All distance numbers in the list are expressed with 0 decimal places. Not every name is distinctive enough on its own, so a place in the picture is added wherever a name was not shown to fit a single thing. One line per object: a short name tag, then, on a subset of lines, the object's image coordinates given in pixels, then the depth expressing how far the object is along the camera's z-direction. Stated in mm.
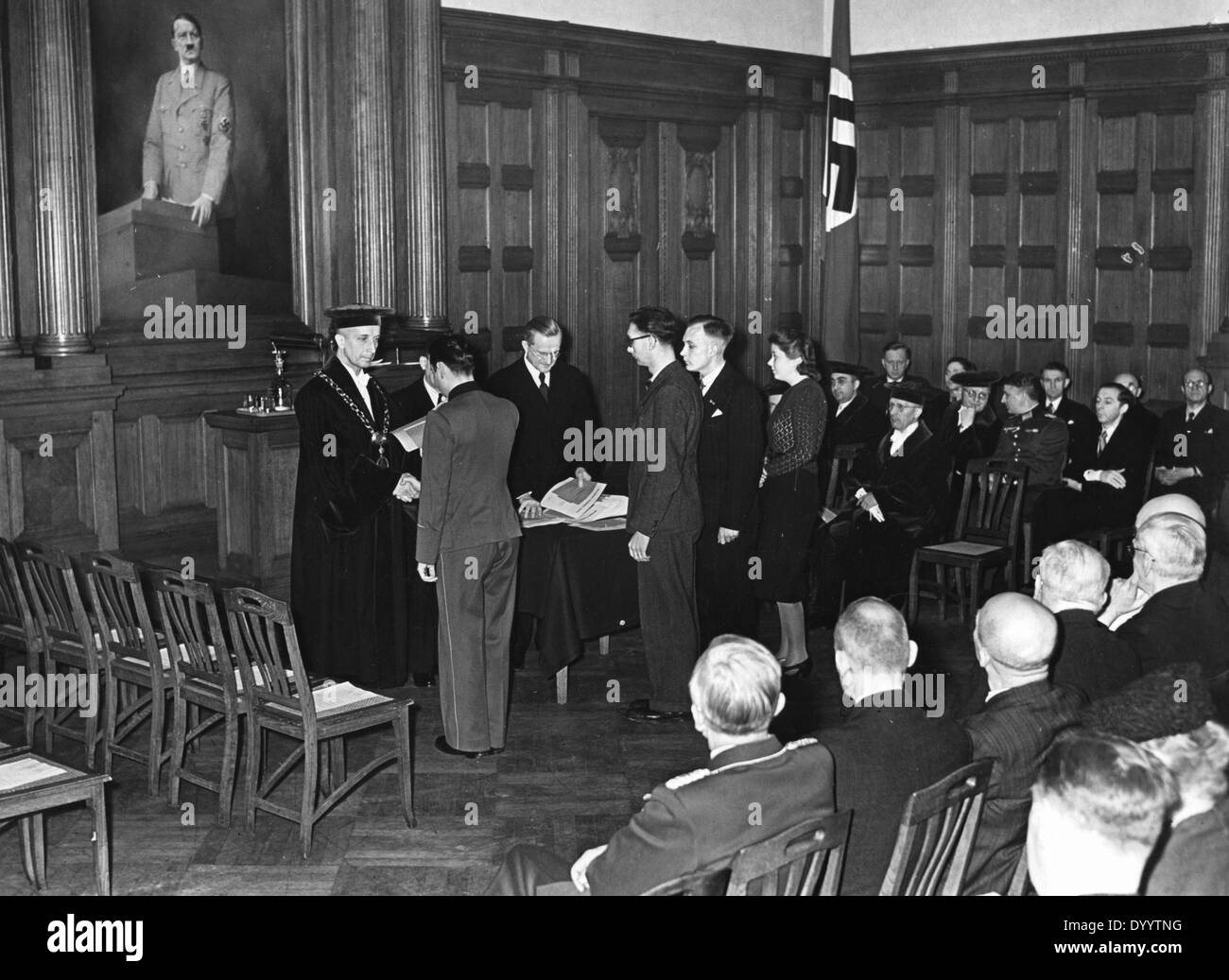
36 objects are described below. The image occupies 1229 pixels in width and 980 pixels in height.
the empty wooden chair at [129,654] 5281
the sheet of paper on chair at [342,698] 5031
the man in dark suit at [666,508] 5926
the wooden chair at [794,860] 2803
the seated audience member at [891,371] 10120
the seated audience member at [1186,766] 3010
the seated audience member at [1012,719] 3586
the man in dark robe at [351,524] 6105
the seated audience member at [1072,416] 9148
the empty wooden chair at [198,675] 5012
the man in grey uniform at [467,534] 5445
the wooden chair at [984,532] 7625
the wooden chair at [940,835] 3076
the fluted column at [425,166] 9258
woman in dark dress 6605
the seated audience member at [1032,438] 8578
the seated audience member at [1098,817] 2537
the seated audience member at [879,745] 3387
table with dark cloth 6285
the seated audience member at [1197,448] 9164
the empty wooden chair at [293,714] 4762
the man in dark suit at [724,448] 6168
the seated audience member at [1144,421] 8914
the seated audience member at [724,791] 3072
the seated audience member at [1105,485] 8430
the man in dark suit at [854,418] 8883
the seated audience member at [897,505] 7566
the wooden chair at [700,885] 2740
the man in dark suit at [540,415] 7530
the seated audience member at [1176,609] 4625
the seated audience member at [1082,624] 4289
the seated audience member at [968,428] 8828
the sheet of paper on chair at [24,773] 4133
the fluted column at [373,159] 9047
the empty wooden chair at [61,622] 5379
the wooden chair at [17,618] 5613
